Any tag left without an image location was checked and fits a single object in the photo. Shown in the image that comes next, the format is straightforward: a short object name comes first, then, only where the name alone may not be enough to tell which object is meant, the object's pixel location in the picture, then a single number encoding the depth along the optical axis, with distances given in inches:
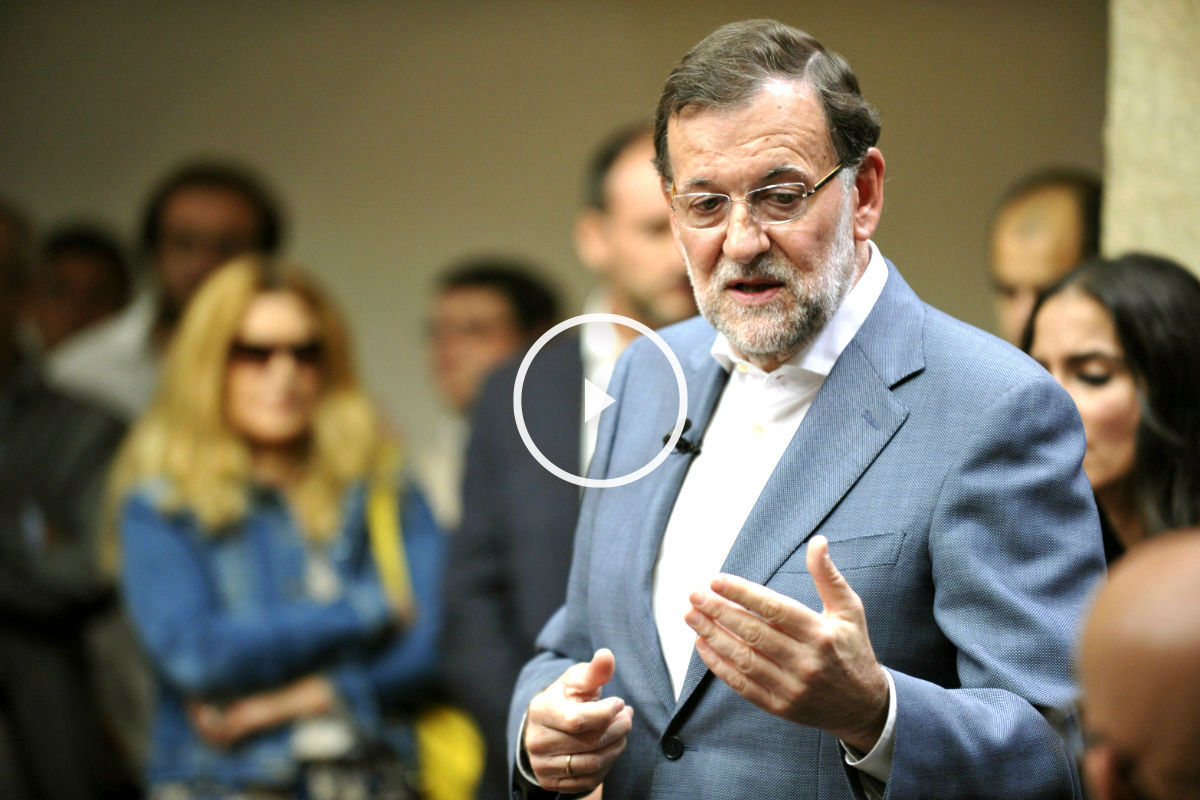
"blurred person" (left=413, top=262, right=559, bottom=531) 426.9
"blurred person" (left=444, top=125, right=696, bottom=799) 263.6
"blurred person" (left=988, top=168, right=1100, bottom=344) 267.6
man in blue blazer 144.6
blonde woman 290.0
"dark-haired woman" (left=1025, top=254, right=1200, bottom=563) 209.8
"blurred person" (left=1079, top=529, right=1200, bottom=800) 98.3
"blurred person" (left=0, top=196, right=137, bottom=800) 327.6
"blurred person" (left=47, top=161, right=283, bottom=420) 406.6
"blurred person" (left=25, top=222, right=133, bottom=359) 446.0
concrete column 234.8
